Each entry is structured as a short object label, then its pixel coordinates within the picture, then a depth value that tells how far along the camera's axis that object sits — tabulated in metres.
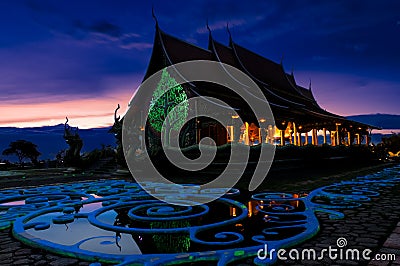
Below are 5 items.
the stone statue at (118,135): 13.05
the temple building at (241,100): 16.81
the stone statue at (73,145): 16.58
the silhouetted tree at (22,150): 32.88
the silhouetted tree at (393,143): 31.86
